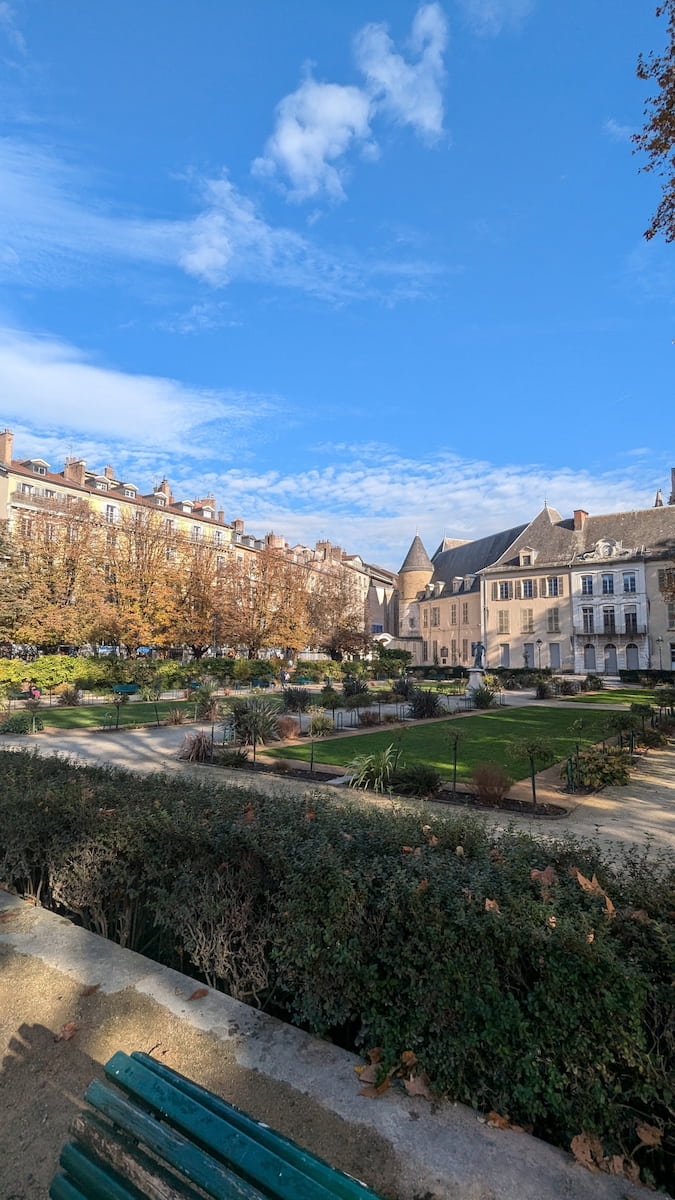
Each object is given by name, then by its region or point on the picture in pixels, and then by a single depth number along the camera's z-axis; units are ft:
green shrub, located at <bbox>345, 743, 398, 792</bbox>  32.94
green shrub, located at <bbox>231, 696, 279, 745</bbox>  47.60
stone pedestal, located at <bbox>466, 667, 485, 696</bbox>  102.93
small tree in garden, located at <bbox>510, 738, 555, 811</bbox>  30.53
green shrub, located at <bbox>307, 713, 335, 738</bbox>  53.78
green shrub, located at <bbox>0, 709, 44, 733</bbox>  55.16
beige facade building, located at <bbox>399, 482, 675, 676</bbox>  157.07
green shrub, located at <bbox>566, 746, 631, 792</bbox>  33.14
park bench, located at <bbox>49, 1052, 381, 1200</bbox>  4.88
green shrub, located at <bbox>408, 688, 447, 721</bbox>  68.69
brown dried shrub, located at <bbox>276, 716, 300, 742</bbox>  52.37
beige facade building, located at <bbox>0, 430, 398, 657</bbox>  151.43
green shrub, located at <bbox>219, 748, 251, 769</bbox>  39.83
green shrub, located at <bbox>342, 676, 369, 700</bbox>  81.87
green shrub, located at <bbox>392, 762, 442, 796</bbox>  32.04
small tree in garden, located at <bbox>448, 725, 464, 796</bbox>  32.23
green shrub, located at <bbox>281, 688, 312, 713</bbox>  72.44
